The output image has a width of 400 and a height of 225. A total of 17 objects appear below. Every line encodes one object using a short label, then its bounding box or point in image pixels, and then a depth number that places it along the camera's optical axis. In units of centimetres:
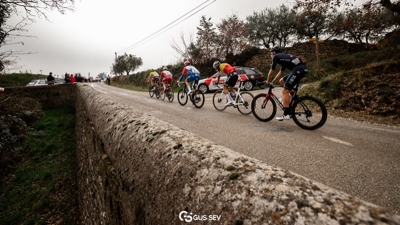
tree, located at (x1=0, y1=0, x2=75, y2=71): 656
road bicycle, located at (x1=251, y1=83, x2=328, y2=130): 492
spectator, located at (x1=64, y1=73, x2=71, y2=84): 2856
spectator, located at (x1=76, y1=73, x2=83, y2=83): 3868
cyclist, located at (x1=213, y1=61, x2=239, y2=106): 759
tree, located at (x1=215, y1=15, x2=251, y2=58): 2467
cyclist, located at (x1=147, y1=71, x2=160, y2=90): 1388
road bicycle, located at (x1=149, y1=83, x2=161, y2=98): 1345
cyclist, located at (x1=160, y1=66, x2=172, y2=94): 1187
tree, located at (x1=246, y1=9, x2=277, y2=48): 2774
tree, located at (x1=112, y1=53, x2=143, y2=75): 5688
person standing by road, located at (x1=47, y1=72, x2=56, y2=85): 2181
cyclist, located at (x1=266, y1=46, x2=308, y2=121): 514
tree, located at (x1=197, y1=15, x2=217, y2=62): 2480
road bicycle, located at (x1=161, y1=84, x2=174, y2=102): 1178
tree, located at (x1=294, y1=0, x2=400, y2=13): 851
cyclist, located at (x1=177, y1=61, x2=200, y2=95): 955
